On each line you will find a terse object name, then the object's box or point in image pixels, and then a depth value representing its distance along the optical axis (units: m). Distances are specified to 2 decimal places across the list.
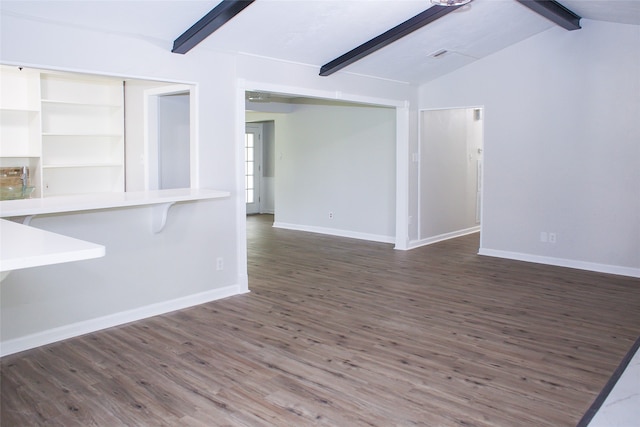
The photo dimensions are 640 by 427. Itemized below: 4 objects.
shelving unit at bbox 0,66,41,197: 5.12
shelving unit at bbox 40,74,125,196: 5.46
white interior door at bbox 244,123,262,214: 10.87
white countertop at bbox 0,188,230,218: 3.02
